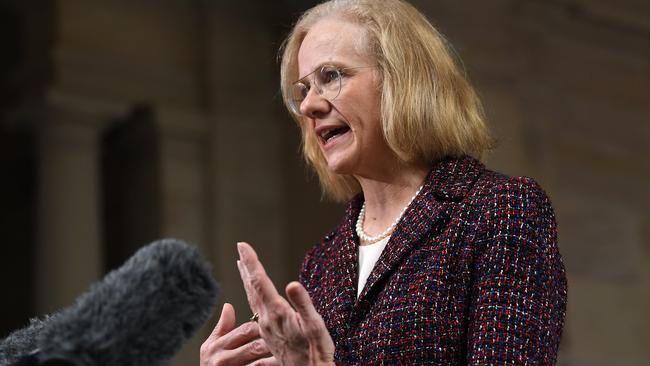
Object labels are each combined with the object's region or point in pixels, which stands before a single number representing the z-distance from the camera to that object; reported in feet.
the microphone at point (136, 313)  10.32
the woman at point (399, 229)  16.47
